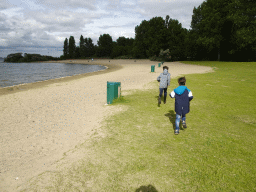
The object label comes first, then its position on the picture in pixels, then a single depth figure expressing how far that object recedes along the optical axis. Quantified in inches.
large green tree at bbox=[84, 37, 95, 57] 4049.5
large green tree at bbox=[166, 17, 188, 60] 2097.7
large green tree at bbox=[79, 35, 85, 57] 3999.8
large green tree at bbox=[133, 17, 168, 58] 2291.3
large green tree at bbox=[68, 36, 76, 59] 4077.3
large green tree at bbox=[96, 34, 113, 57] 3858.3
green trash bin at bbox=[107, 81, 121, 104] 333.4
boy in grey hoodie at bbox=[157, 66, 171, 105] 300.8
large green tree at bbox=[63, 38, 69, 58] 4242.1
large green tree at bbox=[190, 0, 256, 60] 1374.3
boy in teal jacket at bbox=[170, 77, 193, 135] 191.6
